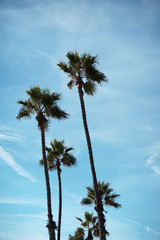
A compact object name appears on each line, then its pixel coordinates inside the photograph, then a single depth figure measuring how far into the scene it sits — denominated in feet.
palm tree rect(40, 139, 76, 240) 85.51
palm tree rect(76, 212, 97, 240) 88.38
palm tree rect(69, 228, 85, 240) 85.34
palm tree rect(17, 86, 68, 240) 60.85
